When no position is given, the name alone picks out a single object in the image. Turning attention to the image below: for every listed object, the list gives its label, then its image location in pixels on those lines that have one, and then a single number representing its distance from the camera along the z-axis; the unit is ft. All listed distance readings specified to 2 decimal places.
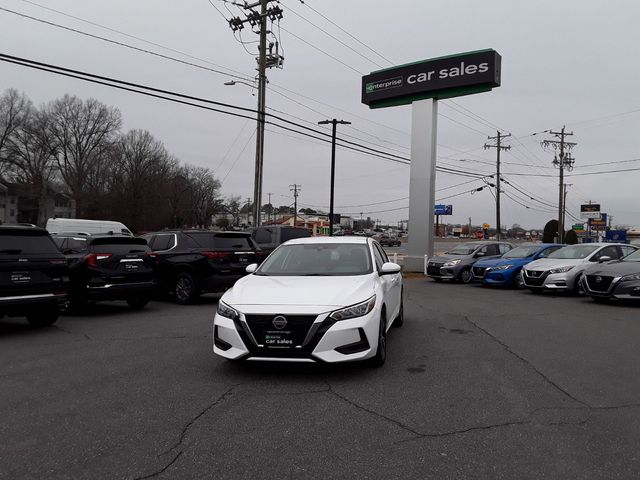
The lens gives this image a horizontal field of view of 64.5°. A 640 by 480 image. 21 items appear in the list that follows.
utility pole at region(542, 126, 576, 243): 164.96
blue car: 54.60
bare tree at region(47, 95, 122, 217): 221.05
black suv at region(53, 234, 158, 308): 32.27
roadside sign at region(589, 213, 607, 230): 225.76
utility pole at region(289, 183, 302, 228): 315.68
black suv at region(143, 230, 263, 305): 37.58
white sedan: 17.01
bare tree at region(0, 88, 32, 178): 211.00
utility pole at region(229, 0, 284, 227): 78.18
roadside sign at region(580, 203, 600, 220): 222.83
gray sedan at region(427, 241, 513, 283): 60.85
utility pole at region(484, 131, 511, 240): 162.71
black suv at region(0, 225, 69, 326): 25.14
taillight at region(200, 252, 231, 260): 37.60
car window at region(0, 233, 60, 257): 25.75
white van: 77.47
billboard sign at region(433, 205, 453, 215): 362.33
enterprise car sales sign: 71.31
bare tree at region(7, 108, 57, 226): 214.57
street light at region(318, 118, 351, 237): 98.07
